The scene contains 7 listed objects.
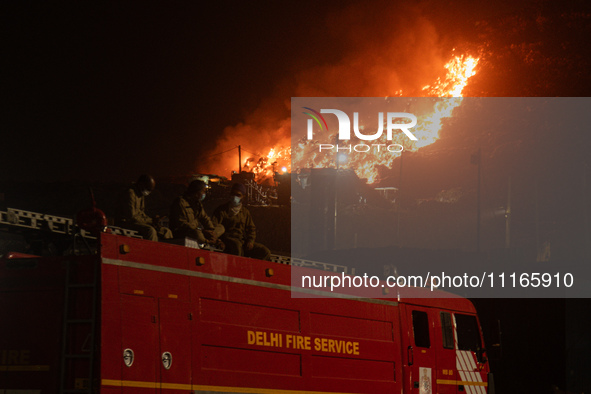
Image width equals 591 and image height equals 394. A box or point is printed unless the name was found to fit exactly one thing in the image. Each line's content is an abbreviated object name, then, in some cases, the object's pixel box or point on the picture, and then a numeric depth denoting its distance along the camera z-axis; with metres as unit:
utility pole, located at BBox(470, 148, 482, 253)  89.27
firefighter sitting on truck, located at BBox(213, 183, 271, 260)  19.98
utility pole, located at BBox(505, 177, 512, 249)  100.87
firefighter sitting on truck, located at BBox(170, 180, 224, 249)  18.02
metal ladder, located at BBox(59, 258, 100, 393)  12.65
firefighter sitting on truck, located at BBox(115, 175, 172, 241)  16.80
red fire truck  12.98
